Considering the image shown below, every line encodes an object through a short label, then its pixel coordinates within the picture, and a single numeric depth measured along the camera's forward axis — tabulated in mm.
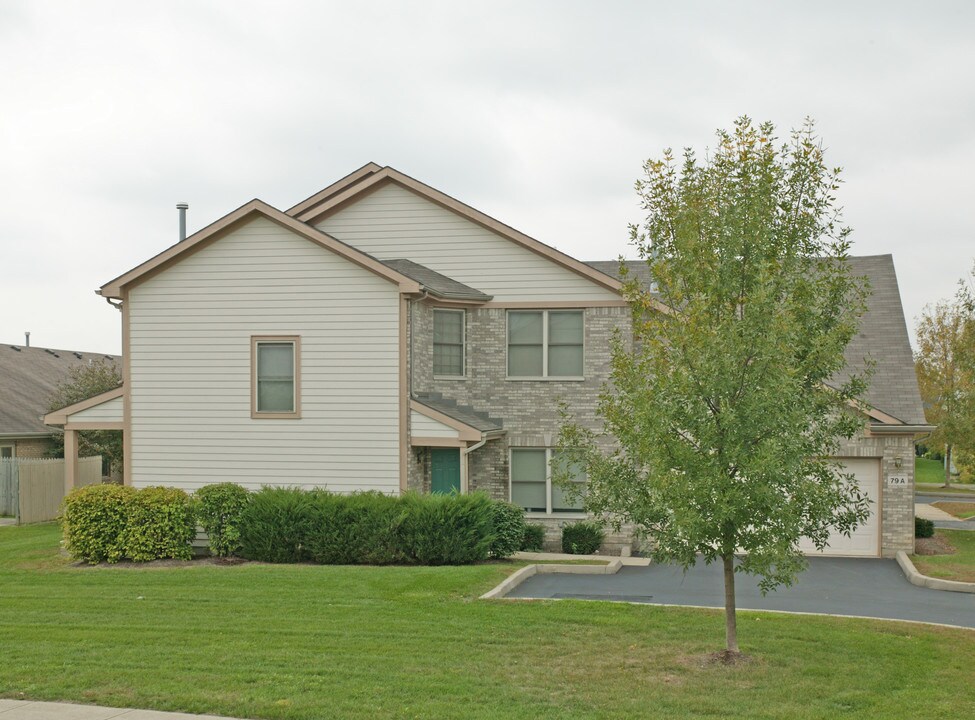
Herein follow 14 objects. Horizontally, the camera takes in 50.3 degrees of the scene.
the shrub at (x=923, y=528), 25141
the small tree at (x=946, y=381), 30031
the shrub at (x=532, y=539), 21547
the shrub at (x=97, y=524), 19766
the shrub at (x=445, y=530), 18969
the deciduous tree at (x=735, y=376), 10742
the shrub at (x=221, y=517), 19844
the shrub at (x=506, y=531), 19688
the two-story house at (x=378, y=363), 21375
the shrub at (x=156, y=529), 19750
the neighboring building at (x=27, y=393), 37125
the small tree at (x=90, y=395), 33969
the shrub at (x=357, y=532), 19094
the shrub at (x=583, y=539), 21875
